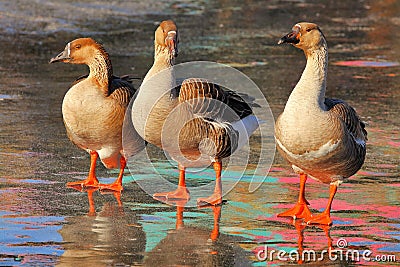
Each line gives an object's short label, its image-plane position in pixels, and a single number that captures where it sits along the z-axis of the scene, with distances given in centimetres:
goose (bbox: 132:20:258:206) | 1560
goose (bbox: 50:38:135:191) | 1637
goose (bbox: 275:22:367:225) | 1453
